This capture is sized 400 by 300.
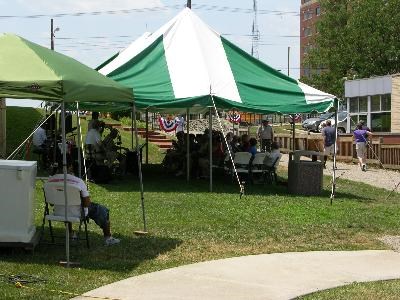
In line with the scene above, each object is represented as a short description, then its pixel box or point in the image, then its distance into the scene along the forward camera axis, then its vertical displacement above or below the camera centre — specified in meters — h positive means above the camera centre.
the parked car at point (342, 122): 41.12 +0.41
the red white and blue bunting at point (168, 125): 39.69 +0.25
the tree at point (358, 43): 45.94 +5.42
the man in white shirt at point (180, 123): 33.42 +0.30
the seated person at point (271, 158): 18.70 -0.70
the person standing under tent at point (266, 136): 24.11 -0.21
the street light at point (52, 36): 59.56 +7.32
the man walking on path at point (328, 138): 26.34 -0.30
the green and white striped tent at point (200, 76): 15.97 +1.19
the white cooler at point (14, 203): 8.53 -0.82
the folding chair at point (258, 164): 18.50 -0.85
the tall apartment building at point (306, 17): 109.98 +16.61
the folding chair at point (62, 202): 8.79 -0.84
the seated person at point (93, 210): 8.81 -0.96
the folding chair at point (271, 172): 18.75 -1.07
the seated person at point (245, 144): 19.83 -0.38
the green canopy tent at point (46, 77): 8.17 +0.58
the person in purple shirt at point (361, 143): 25.77 -0.46
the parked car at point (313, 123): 49.94 +0.44
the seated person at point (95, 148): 17.17 -0.41
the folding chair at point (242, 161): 18.30 -0.76
